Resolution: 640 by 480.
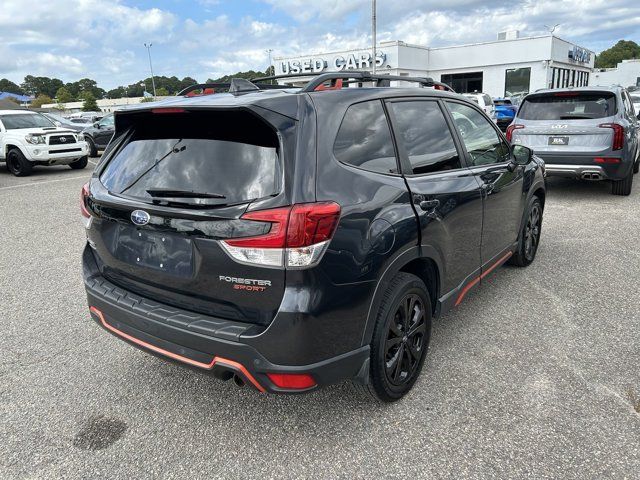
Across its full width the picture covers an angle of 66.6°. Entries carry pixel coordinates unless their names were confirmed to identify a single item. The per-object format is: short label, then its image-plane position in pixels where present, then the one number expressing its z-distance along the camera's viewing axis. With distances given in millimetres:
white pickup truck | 12992
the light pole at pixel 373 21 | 28812
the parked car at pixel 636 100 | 23039
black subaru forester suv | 2162
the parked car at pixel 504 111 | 20712
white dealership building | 39438
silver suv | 7469
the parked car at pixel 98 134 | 17828
